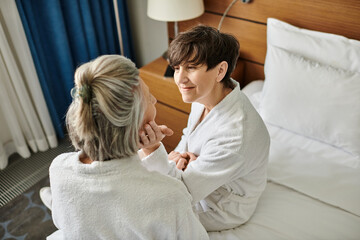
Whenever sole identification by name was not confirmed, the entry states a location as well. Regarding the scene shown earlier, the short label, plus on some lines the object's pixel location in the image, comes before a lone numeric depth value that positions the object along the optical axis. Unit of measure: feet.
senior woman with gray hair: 2.81
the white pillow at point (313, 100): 5.25
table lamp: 6.75
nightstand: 7.14
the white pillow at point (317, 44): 5.65
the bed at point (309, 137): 4.47
